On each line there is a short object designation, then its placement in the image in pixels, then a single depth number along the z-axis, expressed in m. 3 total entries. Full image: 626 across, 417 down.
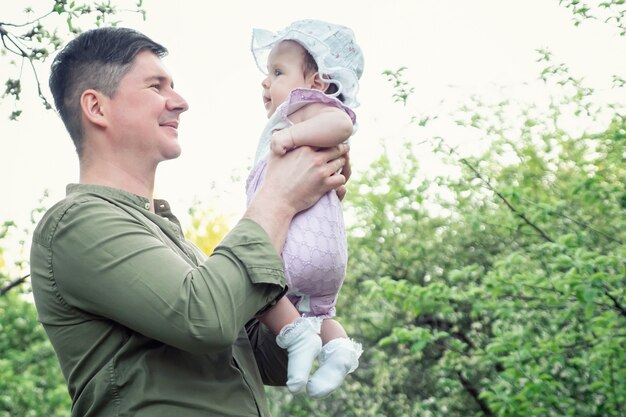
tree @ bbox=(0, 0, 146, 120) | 4.25
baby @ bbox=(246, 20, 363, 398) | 2.43
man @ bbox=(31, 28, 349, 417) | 1.97
